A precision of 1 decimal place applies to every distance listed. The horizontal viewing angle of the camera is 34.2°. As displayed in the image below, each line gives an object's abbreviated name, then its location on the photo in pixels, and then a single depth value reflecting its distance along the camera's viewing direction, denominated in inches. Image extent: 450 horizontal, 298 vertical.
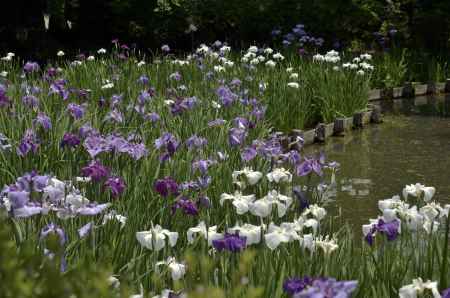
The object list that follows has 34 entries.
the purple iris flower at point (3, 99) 185.2
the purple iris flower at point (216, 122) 175.6
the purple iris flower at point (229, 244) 88.7
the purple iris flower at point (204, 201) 118.8
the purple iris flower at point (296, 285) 69.9
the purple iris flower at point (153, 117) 175.6
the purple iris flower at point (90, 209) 94.4
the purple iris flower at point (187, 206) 109.7
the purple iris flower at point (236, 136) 155.5
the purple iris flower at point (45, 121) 152.9
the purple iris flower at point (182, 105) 191.9
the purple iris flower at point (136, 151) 136.6
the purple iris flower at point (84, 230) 91.4
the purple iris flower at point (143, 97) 196.4
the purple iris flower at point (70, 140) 135.2
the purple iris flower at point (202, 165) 135.0
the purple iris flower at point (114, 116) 169.6
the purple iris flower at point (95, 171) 113.7
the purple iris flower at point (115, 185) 110.4
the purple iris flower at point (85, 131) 151.0
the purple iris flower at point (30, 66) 248.8
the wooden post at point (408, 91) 424.2
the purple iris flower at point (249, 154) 143.6
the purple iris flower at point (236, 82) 244.2
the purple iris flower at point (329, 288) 56.4
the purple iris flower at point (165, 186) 114.3
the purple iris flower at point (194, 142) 153.6
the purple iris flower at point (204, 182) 125.9
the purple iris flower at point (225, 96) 208.8
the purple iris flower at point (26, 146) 131.5
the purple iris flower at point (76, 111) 170.2
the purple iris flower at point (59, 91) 199.5
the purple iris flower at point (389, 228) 97.6
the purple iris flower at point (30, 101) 190.2
